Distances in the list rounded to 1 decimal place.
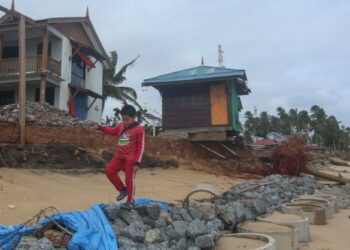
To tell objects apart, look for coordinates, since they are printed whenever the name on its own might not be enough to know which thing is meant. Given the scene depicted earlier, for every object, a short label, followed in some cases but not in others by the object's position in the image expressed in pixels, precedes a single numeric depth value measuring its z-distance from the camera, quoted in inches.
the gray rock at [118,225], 207.9
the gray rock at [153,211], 238.0
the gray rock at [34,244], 162.1
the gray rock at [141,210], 238.2
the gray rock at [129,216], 226.8
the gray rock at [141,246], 196.5
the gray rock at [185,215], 252.2
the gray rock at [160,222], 234.7
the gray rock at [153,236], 208.7
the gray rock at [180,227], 226.7
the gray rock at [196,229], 225.8
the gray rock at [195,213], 263.1
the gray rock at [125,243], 194.4
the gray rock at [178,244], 213.0
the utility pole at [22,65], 427.5
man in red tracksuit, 244.5
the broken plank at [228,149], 782.5
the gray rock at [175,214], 251.8
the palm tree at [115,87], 1207.6
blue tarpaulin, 179.2
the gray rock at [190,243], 221.8
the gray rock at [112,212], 223.7
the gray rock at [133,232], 205.5
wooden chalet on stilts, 765.3
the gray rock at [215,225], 245.5
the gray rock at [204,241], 221.3
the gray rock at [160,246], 197.9
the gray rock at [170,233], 222.0
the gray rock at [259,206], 326.5
